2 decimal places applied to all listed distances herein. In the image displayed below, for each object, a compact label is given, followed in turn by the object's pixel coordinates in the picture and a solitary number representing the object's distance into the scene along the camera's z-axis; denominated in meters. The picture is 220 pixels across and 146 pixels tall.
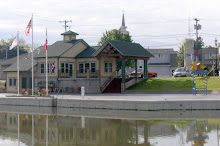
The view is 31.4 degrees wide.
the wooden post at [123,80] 49.06
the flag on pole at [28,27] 43.62
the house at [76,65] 51.31
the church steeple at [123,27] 106.90
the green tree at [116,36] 70.55
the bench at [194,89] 39.77
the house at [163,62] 91.94
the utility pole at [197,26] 73.34
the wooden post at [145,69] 54.64
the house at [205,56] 98.81
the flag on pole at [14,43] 44.10
